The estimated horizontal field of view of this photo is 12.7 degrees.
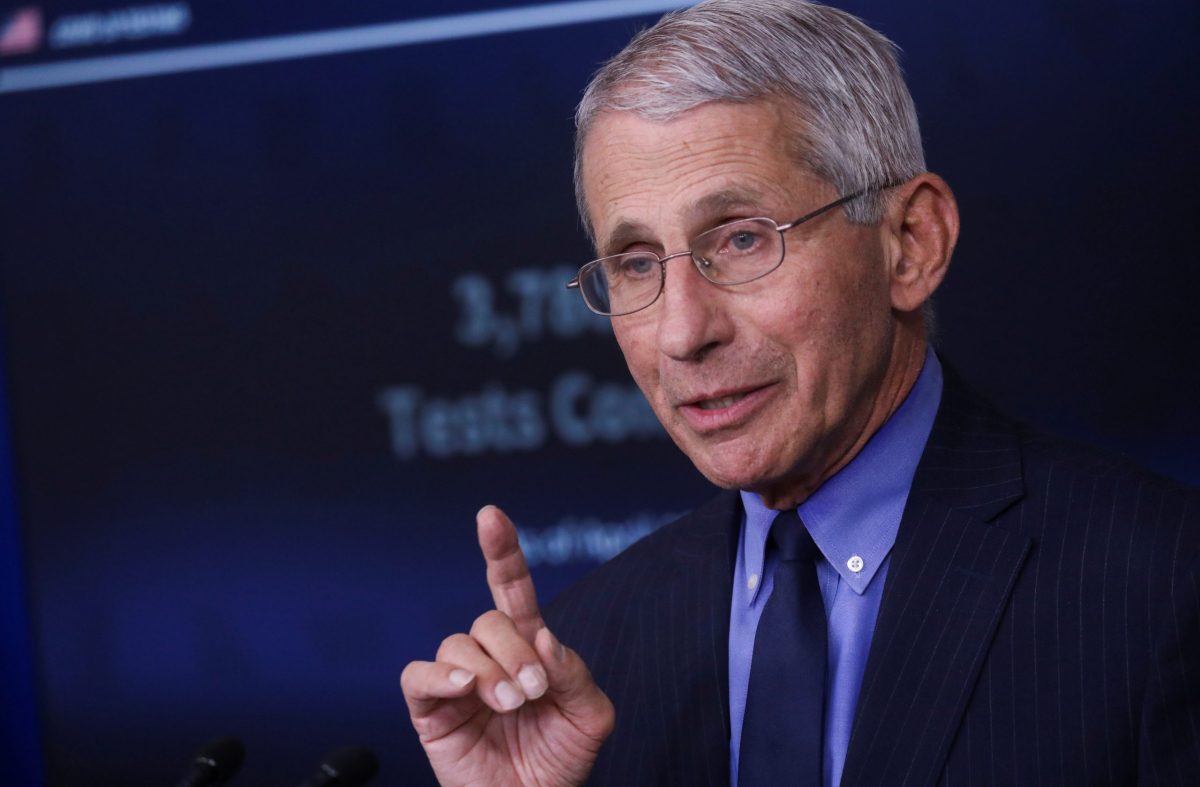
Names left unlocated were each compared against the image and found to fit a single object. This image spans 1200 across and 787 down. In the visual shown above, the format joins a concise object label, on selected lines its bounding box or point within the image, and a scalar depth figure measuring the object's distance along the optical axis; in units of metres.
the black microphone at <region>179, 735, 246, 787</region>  2.66
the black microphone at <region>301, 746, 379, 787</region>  2.63
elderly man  2.56
